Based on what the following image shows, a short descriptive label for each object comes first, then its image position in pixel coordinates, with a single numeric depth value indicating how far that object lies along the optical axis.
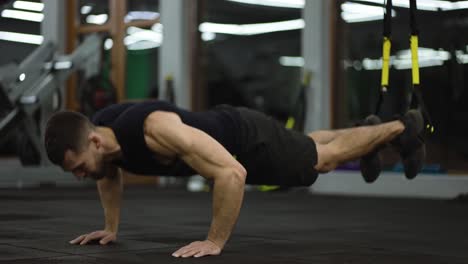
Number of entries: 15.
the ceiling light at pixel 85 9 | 9.74
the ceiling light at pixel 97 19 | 9.50
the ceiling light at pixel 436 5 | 6.42
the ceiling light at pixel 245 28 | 8.14
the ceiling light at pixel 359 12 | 7.08
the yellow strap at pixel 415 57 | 2.99
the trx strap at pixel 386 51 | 3.04
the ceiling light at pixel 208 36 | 8.73
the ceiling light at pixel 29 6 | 9.35
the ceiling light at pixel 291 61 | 7.67
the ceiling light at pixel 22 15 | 9.30
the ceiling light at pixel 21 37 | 9.25
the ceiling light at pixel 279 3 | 7.63
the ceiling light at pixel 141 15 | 9.05
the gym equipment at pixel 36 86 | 7.83
